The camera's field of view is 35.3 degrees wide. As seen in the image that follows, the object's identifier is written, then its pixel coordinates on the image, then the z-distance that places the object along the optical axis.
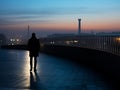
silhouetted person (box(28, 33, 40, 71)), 8.99
